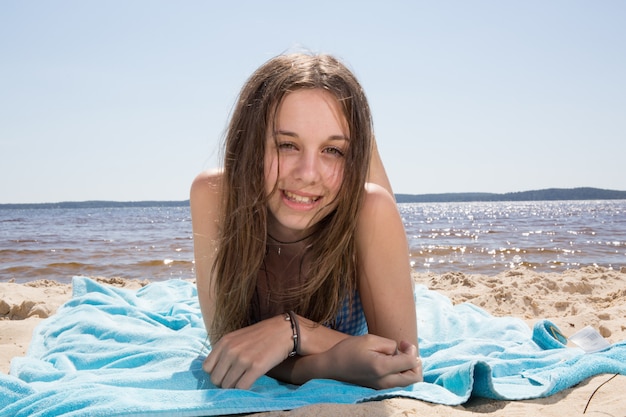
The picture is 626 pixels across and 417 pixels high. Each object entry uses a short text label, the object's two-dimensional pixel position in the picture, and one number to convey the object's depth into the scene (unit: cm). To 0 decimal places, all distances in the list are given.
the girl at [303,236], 76
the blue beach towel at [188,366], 70
